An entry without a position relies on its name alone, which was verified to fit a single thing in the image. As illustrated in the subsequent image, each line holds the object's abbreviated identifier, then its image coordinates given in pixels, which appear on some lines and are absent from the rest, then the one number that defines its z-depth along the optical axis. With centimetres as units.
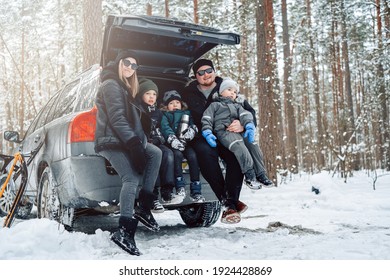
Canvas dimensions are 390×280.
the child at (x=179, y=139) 383
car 356
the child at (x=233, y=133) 382
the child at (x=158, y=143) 373
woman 333
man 383
